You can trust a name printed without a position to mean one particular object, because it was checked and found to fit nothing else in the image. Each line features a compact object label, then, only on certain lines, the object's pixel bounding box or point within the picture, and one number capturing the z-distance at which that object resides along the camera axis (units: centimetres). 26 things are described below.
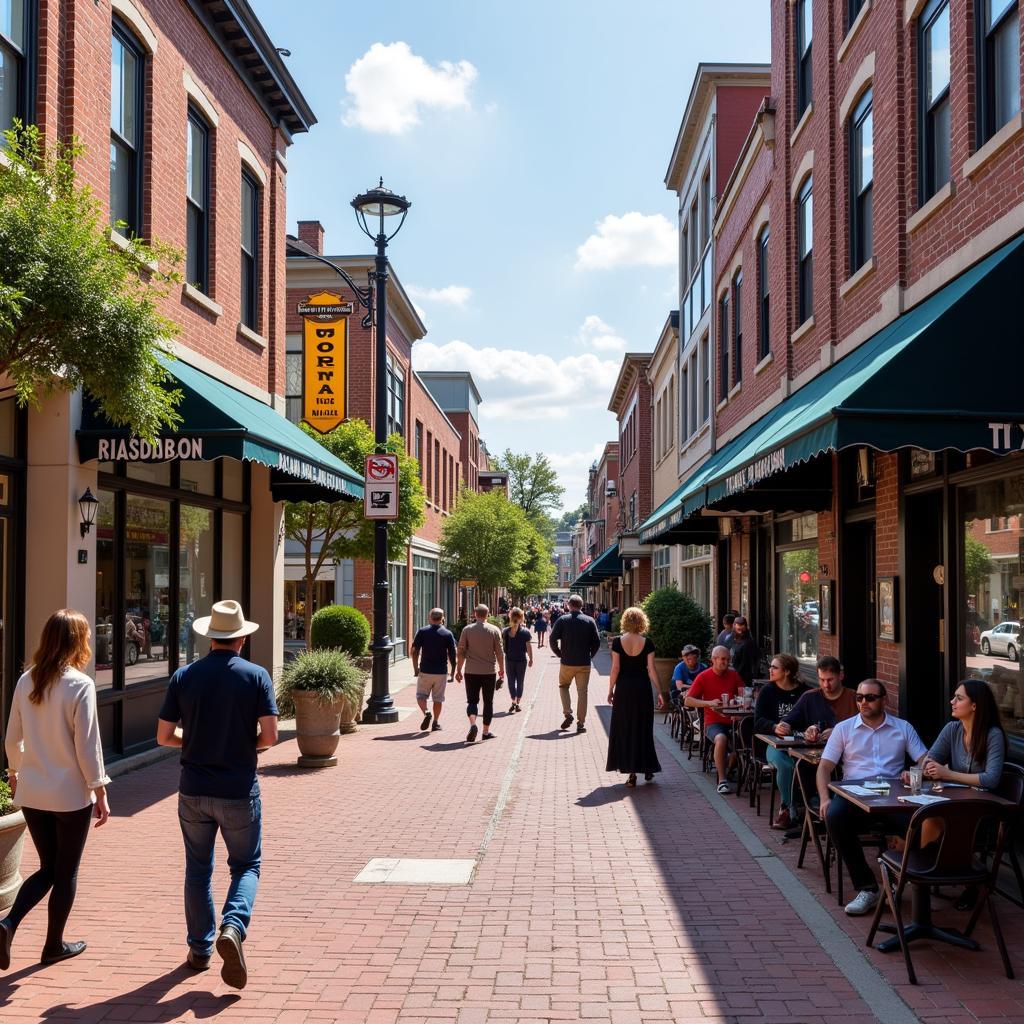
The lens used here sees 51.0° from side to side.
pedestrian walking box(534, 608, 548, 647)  4434
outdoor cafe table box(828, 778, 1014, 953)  573
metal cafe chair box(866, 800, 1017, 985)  551
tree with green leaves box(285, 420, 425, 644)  2353
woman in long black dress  1087
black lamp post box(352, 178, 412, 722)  1568
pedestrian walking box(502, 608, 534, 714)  1866
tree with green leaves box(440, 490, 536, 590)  3825
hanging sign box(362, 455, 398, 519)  1580
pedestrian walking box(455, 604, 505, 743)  1426
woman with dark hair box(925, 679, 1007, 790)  626
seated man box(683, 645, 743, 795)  1116
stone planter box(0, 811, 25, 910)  600
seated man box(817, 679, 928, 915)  694
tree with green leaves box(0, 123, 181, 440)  584
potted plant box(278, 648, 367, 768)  1166
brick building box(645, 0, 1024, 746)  717
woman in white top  557
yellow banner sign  2280
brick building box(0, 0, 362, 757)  989
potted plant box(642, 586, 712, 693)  1689
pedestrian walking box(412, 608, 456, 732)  1477
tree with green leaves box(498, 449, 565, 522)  9119
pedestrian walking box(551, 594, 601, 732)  1523
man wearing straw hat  542
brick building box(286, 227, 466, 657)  2798
